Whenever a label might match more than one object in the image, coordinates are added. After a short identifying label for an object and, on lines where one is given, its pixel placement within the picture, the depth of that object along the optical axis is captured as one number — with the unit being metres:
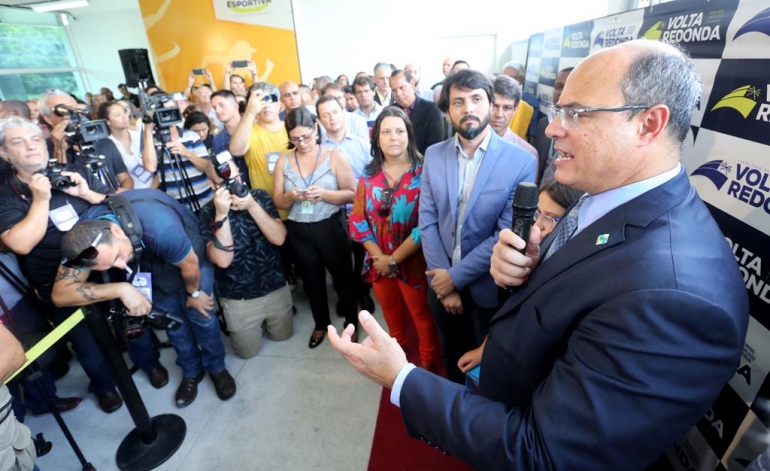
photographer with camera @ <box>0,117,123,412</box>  1.99
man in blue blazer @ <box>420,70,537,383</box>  1.82
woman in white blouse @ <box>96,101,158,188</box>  3.33
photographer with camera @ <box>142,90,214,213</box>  2.72
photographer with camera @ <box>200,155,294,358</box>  2.28
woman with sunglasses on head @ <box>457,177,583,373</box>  1.40
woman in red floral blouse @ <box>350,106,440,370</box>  2.20
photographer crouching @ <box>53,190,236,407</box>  1.66
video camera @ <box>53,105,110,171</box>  2.48
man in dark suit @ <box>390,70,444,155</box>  3.99
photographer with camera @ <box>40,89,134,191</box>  2.51
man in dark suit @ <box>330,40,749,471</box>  0.66
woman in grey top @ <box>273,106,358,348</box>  2.54
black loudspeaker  8.04
